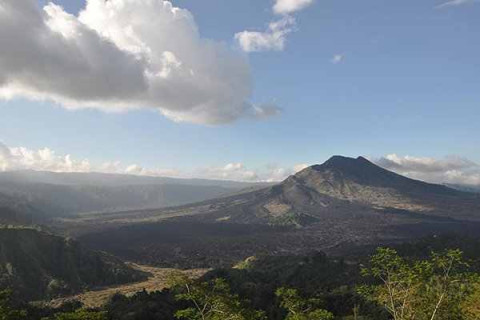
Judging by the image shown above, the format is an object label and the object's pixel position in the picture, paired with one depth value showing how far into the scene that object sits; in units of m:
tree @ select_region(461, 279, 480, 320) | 32.10
